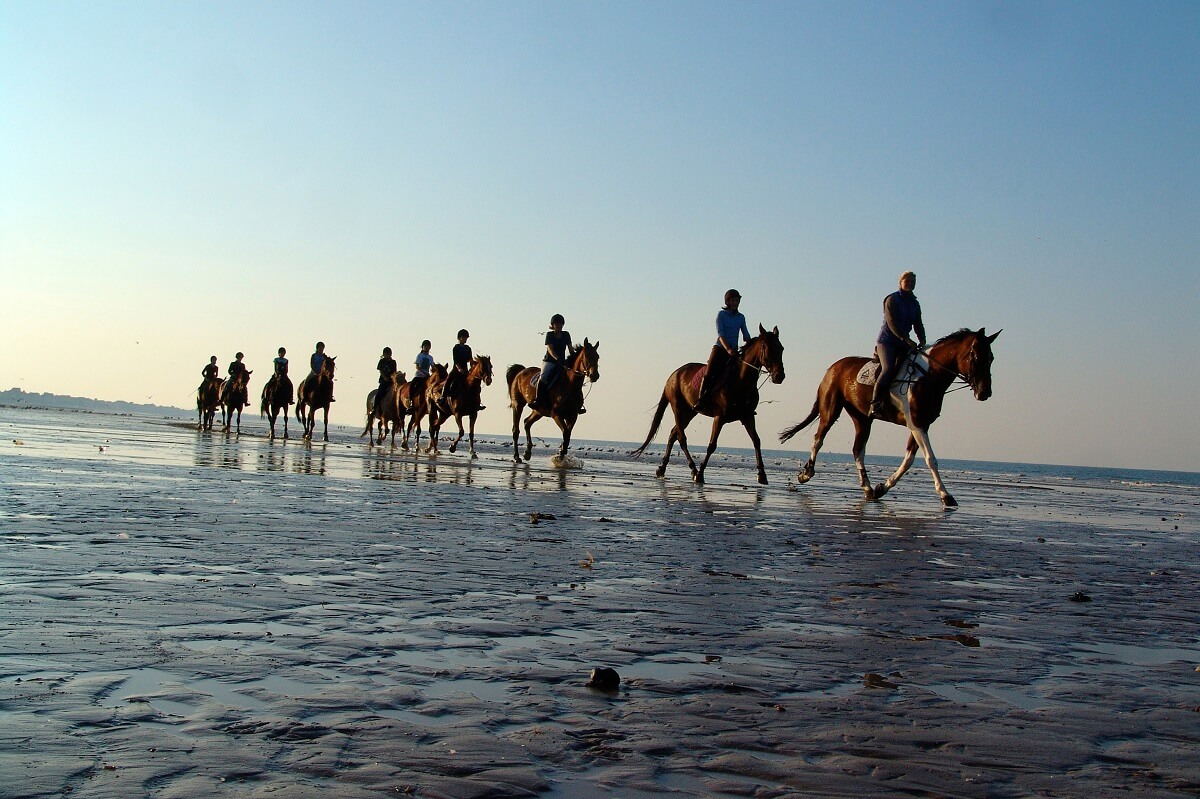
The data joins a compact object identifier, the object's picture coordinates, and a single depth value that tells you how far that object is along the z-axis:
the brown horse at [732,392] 15.60
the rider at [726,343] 16.41
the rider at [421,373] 26.09
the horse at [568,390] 19.70
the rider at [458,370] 23.80
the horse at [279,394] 31.14
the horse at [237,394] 34.56
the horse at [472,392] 23.78
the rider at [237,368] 34.91
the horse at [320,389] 29.50
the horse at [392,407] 27.94
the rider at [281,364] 31.25
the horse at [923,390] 12.98
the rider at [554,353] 20.50
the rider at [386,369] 29.34
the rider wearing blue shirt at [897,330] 13.67
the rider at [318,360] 29.67
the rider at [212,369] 39.00
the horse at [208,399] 37.81
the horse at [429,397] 24.58
